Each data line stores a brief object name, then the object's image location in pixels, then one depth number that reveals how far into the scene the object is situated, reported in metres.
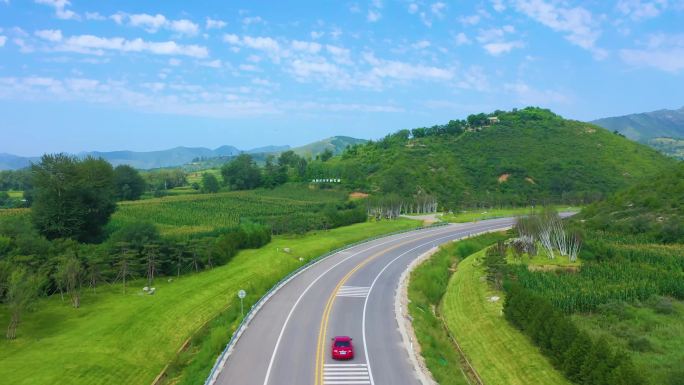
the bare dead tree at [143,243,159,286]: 46.03
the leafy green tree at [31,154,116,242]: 63.28
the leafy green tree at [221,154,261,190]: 158.88
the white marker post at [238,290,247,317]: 32.50
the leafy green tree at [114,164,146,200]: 132.62
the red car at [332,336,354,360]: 25.78
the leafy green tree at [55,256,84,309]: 38.97
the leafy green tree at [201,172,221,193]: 154.00
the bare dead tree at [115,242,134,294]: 44.89
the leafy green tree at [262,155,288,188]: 159.50
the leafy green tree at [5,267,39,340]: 31.47
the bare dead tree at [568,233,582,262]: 50.84
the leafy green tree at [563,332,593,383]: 23.42
